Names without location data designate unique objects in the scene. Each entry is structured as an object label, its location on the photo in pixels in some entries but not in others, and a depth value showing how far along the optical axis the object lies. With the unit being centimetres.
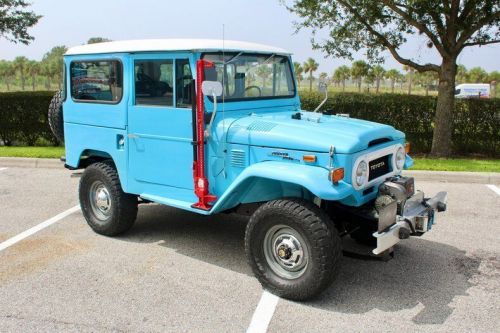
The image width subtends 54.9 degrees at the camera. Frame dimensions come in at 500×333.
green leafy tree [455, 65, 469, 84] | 6501
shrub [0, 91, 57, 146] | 1211
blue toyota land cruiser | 387
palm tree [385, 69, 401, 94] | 6869
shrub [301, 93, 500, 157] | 1066
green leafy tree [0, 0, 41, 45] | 1262
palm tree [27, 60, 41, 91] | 7131
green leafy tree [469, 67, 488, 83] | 6725
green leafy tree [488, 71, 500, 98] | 6668
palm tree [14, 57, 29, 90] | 7099
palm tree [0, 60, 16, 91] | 7100
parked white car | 3663
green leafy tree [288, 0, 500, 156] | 937
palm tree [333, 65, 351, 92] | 6165
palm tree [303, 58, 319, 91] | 6981
